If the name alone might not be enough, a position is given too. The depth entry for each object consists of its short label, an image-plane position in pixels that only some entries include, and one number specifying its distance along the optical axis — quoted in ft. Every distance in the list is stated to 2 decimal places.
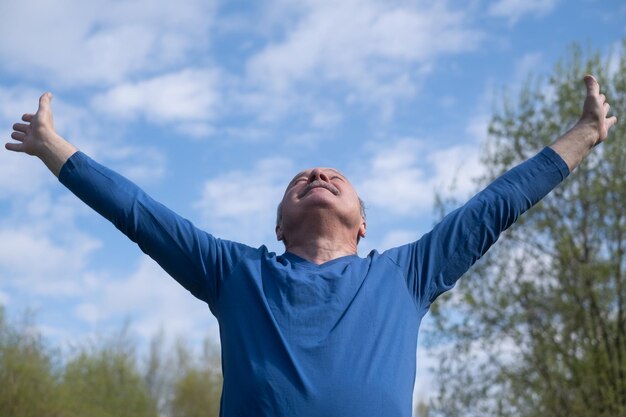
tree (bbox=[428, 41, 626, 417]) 48.65
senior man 8.19
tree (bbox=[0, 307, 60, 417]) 75.41
